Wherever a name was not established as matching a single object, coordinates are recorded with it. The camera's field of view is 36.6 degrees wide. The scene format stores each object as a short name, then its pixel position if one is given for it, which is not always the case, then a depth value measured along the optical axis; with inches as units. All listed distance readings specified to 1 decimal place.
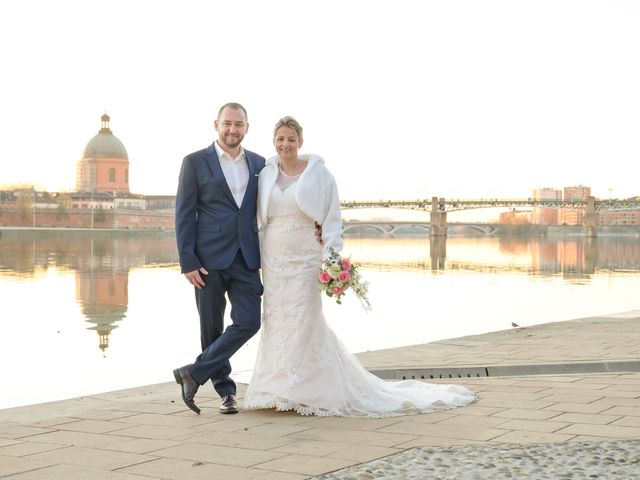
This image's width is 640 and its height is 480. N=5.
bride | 204.2
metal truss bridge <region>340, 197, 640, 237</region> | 4097.0
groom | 204.2
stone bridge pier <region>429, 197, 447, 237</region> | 4104.3
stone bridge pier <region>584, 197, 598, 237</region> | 4141.2
